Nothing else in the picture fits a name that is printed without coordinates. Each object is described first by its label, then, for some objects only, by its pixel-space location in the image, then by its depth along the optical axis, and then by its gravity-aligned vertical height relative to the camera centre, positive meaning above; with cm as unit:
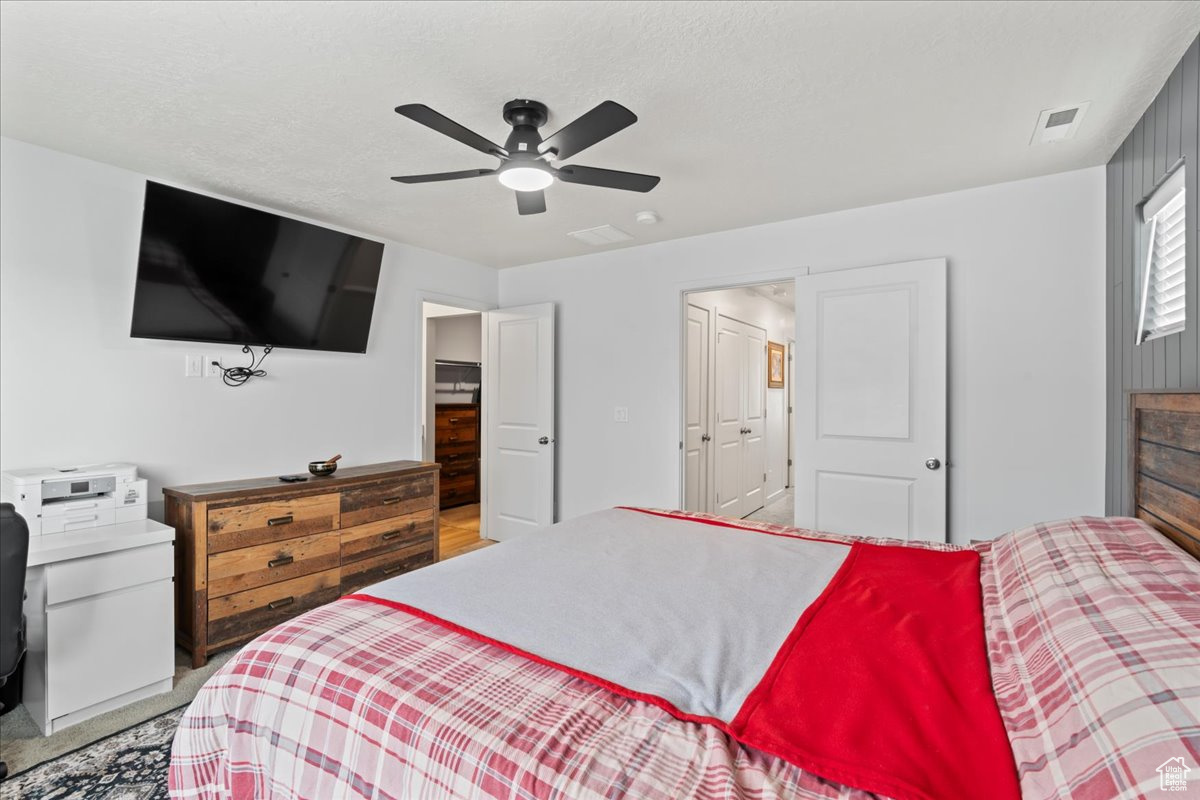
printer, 220 -43
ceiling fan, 182 +90
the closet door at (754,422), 564 -21
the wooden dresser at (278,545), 264 -81
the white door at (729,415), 505 -13
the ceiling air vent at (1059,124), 214 +115
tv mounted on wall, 272 +67
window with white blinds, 188 +53
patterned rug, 180 -130
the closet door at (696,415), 436 -11
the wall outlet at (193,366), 299 +16
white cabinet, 211 -92
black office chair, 165 -57
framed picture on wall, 642 +44
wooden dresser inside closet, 597 -57
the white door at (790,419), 708 -22
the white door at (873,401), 298 +1
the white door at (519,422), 447 -19
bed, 80 -54
